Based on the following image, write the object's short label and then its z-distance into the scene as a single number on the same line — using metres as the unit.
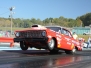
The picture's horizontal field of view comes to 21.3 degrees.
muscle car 12.76
